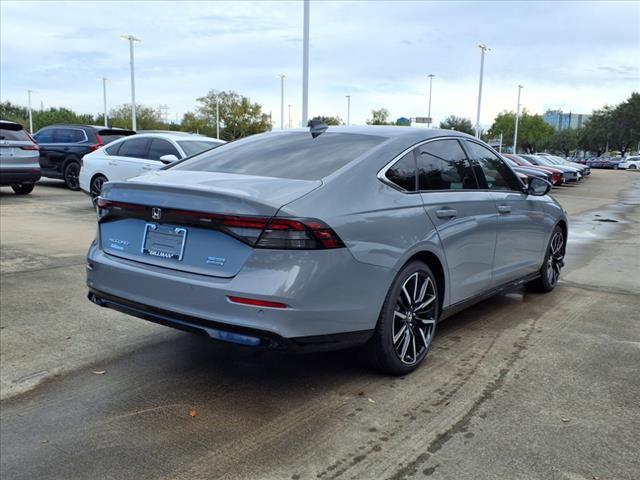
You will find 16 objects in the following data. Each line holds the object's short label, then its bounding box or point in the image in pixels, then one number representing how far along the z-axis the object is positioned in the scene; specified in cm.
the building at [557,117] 15875
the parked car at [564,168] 2959
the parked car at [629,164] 6475
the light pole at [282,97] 6216
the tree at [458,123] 8463
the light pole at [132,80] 4194
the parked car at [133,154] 1072
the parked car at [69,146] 1567
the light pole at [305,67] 2434
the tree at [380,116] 8194
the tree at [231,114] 7300
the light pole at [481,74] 4869
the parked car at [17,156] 1298
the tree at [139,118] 7071
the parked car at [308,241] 307
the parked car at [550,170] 2683
